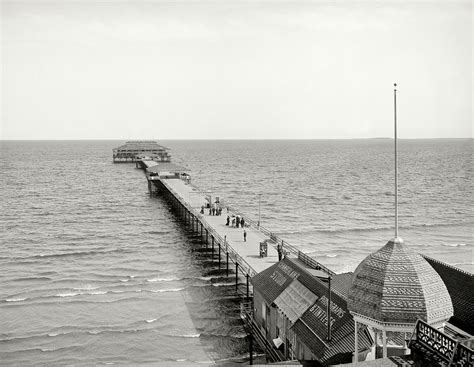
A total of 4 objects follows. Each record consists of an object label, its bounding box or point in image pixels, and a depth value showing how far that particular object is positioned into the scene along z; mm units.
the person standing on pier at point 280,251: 37678
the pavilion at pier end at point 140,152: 168188
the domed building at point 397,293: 16922
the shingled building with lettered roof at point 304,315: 20828
